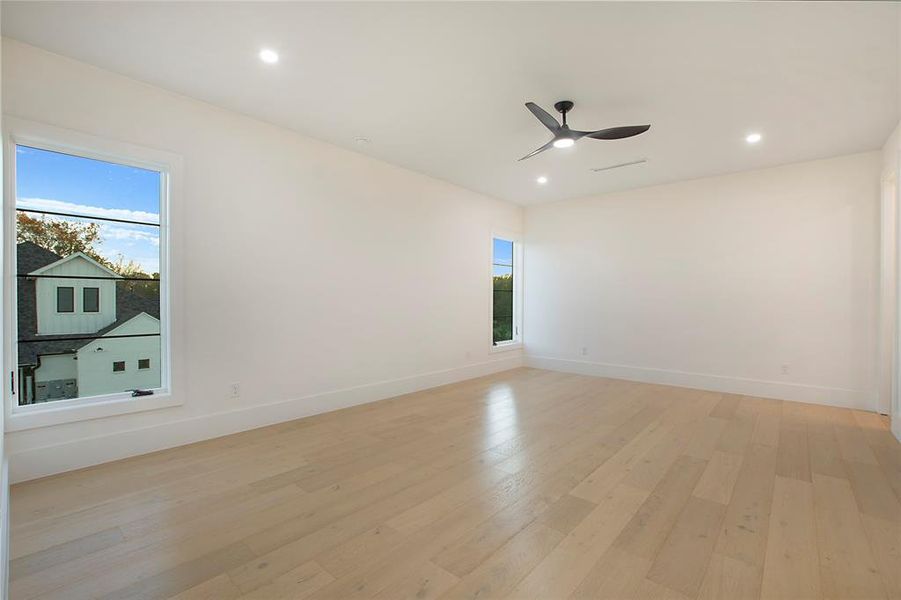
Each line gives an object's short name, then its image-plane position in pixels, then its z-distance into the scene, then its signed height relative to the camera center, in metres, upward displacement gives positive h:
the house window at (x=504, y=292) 7.02 +0.07
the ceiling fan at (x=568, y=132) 3.21 +1.38
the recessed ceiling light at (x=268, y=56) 2.75 +1.69
